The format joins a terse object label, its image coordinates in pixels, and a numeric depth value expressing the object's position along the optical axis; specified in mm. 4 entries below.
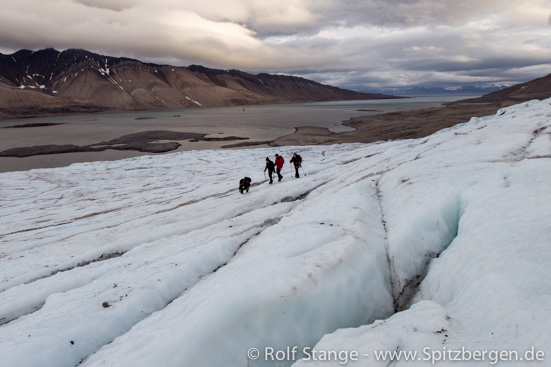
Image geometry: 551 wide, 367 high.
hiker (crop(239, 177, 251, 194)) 20498
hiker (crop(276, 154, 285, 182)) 22642
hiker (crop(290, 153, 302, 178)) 22766
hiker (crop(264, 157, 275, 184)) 22864
